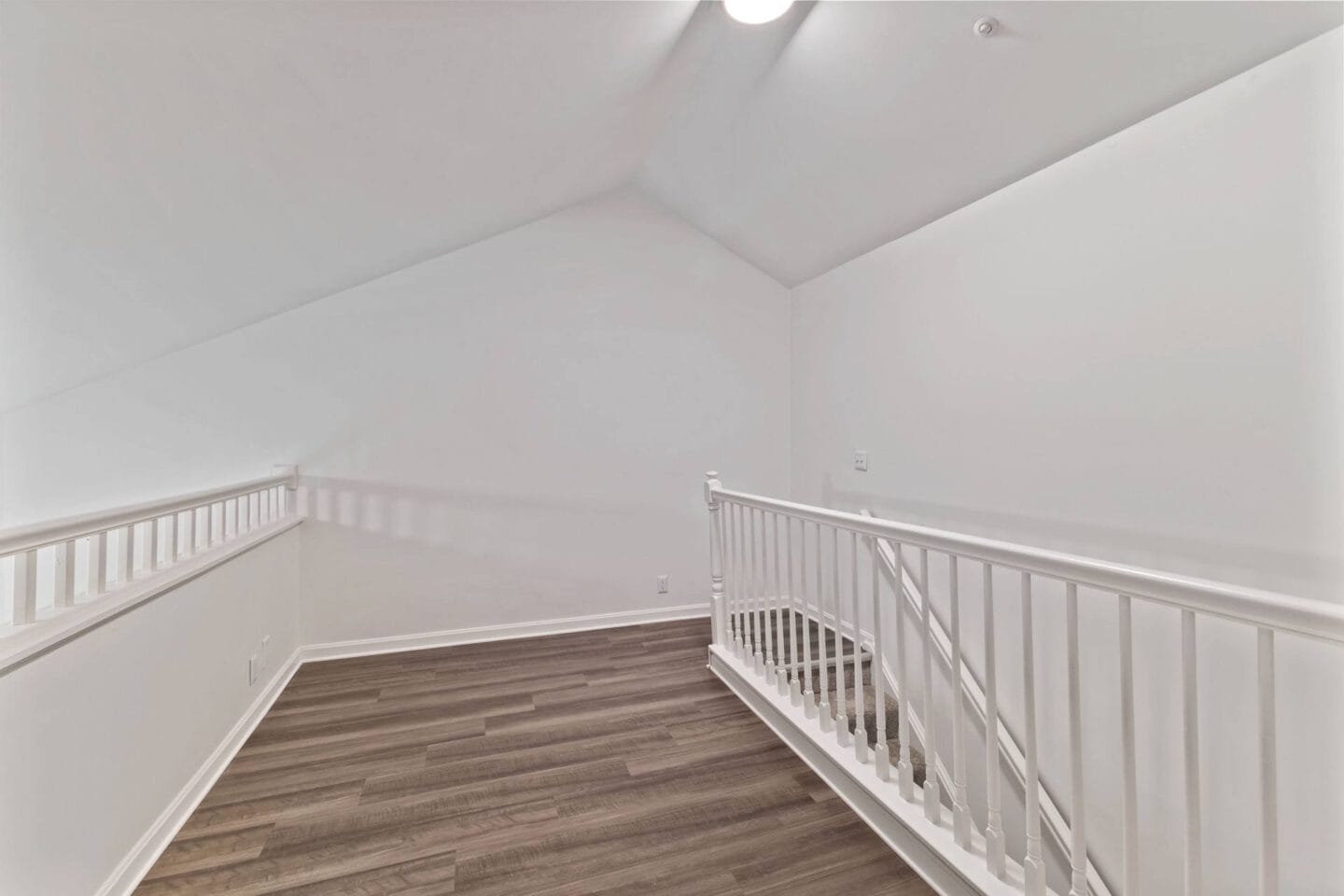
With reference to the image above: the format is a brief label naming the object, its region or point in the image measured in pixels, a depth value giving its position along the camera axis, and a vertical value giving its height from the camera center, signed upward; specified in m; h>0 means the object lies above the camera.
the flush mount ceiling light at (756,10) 2.10 +1.67
